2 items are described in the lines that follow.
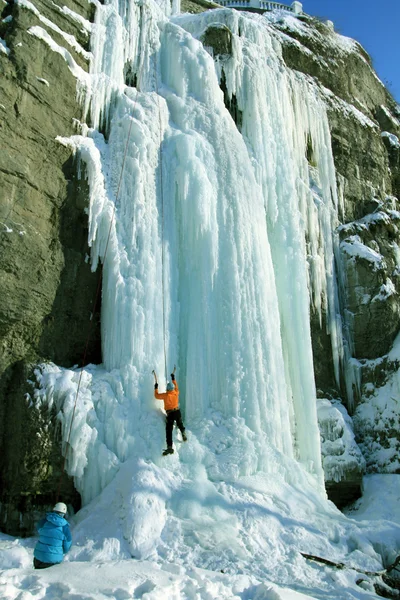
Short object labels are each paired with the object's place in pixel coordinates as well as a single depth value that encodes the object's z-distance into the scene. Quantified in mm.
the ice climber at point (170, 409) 7971
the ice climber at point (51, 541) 4906
